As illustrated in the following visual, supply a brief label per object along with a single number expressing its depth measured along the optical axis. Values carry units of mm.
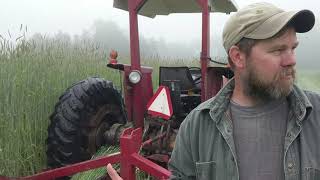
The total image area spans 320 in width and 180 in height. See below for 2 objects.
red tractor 4285
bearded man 1629
